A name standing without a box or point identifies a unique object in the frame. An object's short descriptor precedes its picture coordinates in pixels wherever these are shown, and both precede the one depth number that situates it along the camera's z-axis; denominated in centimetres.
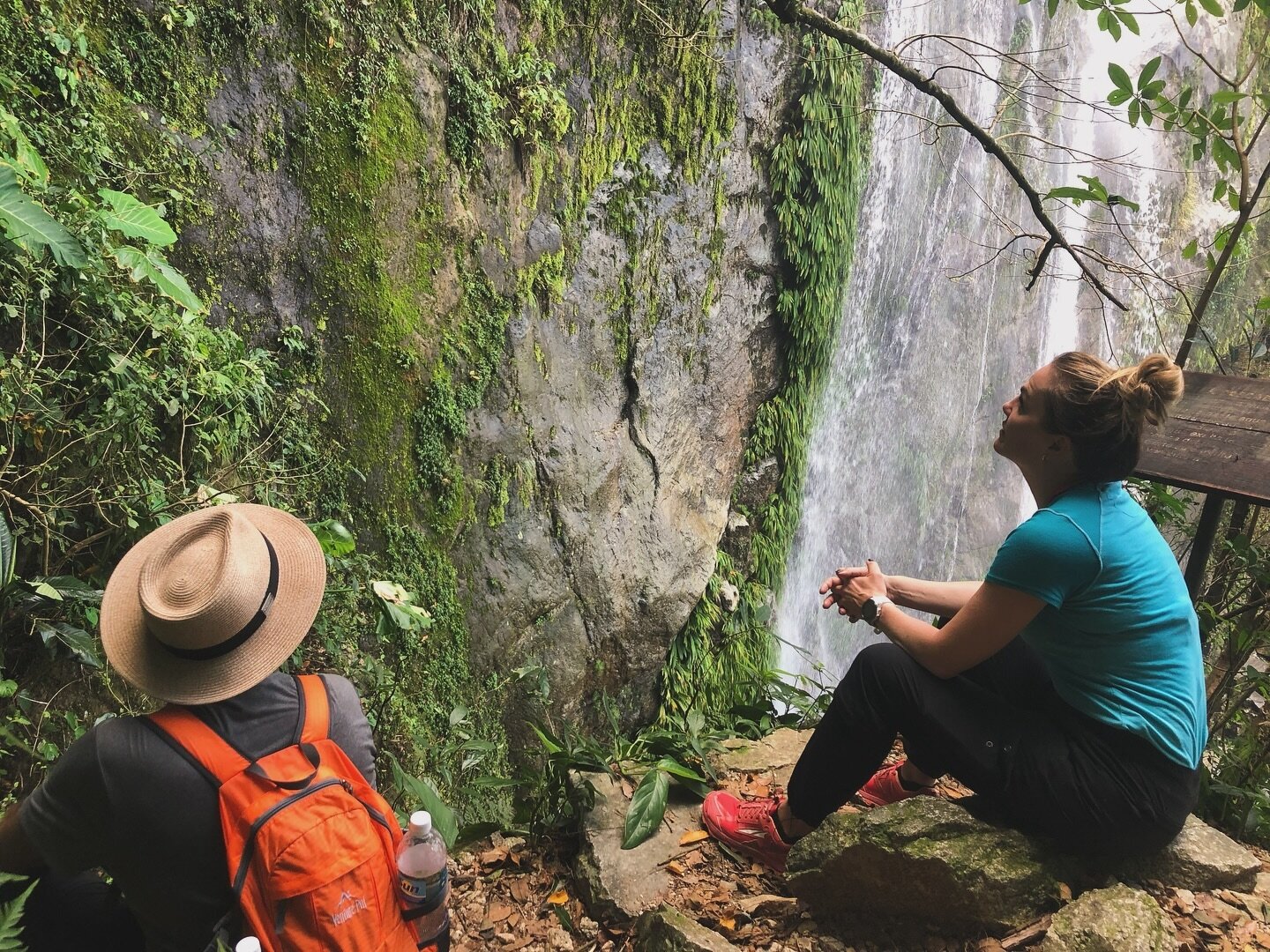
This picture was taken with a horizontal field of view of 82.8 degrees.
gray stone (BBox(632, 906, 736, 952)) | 226
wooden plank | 302
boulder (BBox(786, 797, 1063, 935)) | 232
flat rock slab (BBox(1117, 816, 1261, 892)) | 243
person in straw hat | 142
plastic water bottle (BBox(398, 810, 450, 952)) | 157
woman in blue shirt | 217
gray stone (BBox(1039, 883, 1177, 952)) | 204
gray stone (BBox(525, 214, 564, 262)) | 416
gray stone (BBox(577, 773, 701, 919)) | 280
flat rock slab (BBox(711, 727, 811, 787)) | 362
